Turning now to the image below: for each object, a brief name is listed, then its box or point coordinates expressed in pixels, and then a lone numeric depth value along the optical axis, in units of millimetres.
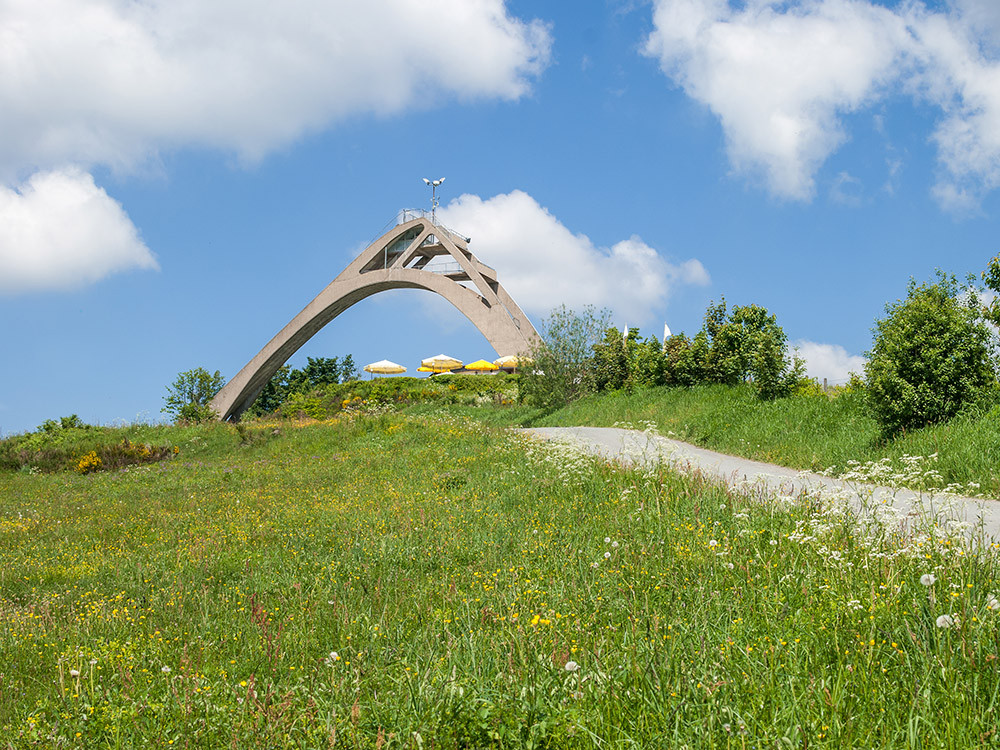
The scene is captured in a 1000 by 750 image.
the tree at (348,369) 52750
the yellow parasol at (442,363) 54500
